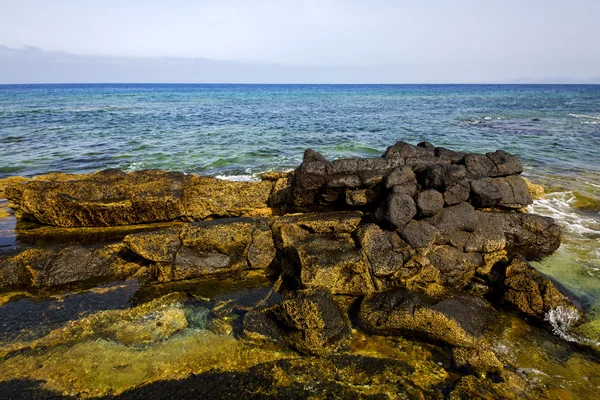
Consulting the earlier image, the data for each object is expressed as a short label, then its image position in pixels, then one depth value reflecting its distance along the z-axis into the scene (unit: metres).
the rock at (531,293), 6.08
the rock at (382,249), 6.71
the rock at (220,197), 9.17
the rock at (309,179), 8.62
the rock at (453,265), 7.11
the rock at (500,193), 8.09
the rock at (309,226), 7.48
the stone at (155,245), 7.07
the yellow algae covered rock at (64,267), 6.74
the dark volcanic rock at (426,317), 5.44
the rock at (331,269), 6.44
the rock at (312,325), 5.17
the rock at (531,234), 8.27
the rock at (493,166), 8.71
